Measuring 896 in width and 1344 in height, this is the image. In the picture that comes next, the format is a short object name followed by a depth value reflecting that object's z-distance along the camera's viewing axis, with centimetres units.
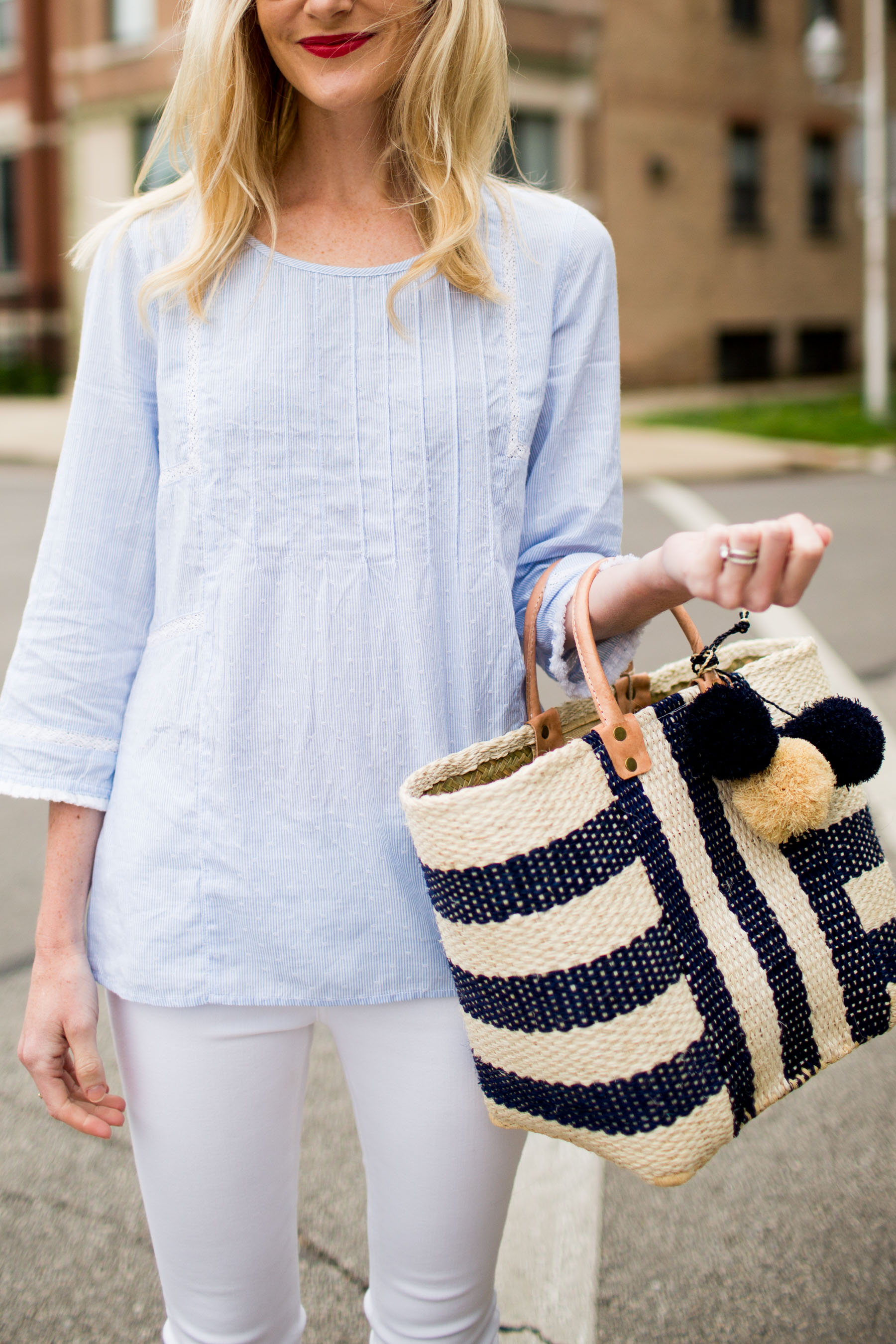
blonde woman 143
